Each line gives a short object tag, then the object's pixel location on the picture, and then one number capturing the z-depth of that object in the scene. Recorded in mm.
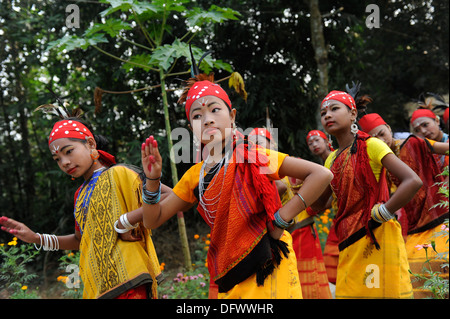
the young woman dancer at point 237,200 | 2457
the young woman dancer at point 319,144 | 5246
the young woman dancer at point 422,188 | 4492
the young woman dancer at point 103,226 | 2838
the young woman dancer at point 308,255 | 5129
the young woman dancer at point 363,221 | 3393
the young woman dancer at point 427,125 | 5523
